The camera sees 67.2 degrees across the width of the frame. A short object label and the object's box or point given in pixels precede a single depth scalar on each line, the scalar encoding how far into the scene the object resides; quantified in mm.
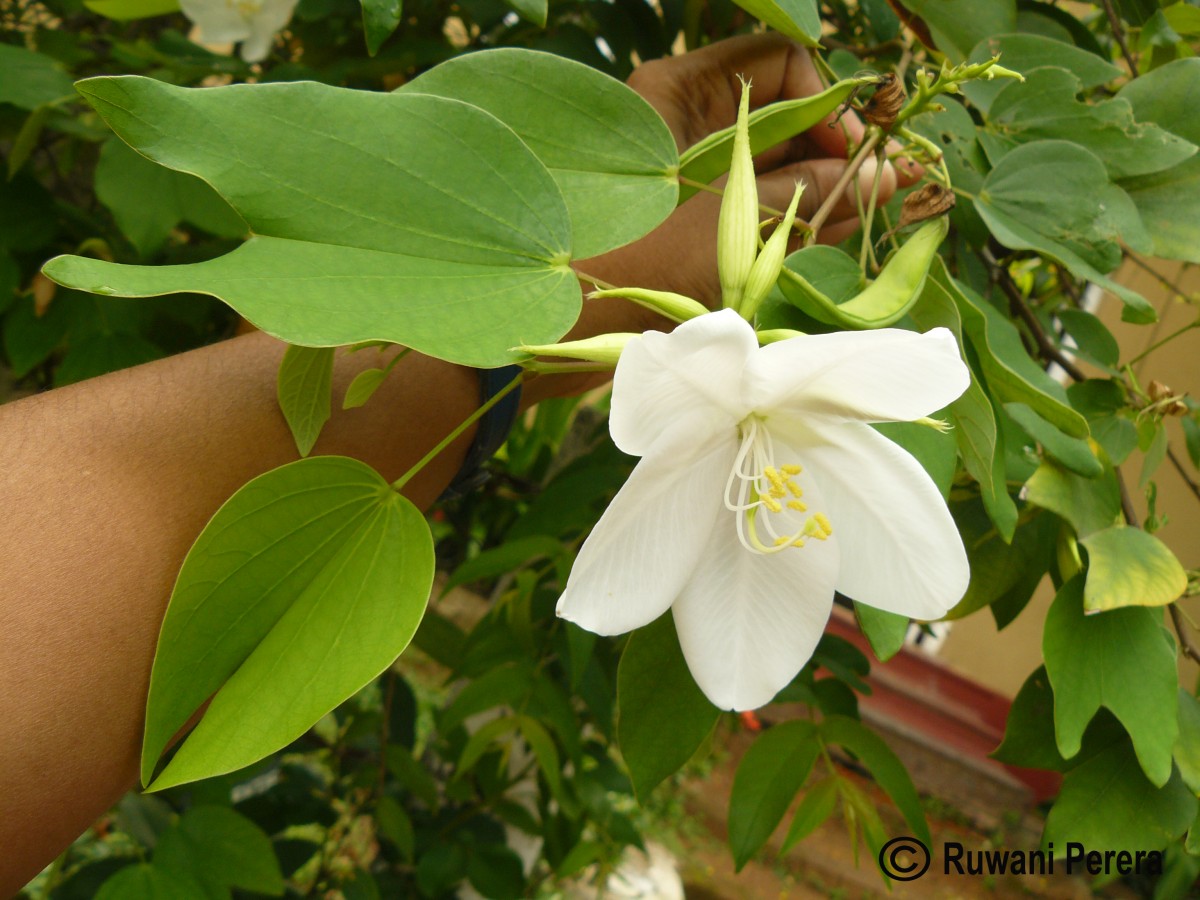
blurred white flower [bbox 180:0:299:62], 734
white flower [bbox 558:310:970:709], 279
